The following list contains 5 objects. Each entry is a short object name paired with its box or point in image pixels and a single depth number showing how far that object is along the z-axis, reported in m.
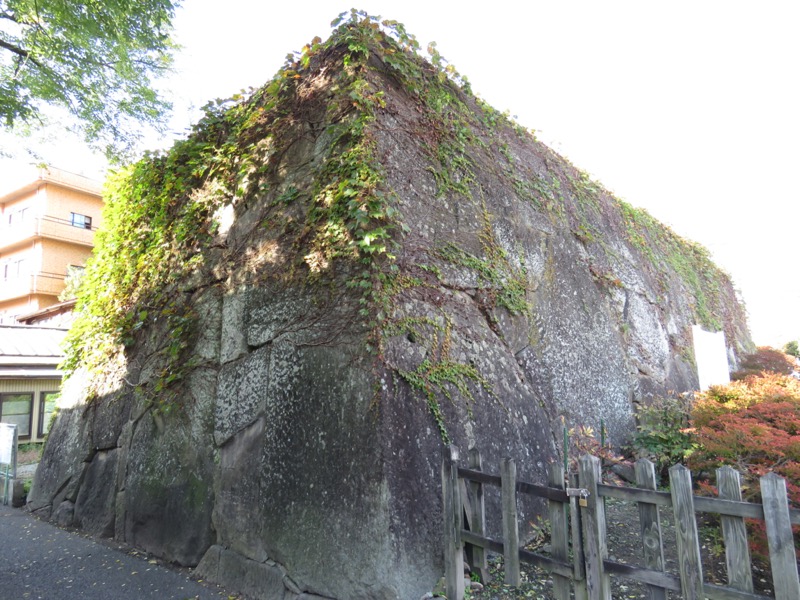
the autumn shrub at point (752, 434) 4.16
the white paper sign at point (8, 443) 8.08
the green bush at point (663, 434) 6.61
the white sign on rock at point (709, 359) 9.24
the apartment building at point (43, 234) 27.03
